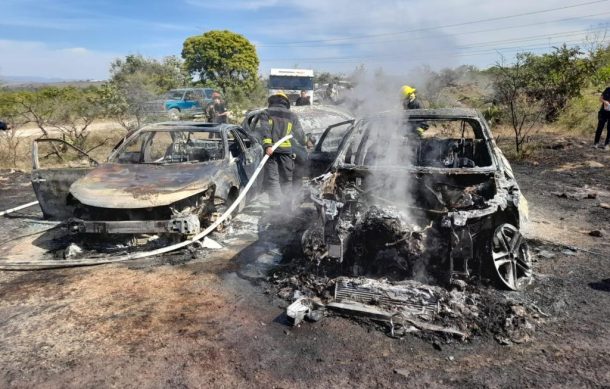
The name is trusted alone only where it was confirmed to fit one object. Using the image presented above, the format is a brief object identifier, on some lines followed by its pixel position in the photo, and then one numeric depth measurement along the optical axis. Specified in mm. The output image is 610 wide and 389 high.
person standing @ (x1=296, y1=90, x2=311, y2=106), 14130
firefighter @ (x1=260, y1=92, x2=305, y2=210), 7273
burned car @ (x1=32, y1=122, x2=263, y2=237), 5316
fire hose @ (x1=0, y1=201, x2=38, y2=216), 6817
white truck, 23422
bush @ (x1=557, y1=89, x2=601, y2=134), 14172
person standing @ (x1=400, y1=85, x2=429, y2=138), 8328
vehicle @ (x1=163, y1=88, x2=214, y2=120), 21314
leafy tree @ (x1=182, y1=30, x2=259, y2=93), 36781
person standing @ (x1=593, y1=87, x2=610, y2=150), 11250
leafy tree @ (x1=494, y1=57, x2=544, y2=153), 11711
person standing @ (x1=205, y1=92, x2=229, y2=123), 12087
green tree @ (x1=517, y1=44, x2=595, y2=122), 12742
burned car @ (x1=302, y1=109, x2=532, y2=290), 4188
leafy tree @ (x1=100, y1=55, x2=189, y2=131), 14391
